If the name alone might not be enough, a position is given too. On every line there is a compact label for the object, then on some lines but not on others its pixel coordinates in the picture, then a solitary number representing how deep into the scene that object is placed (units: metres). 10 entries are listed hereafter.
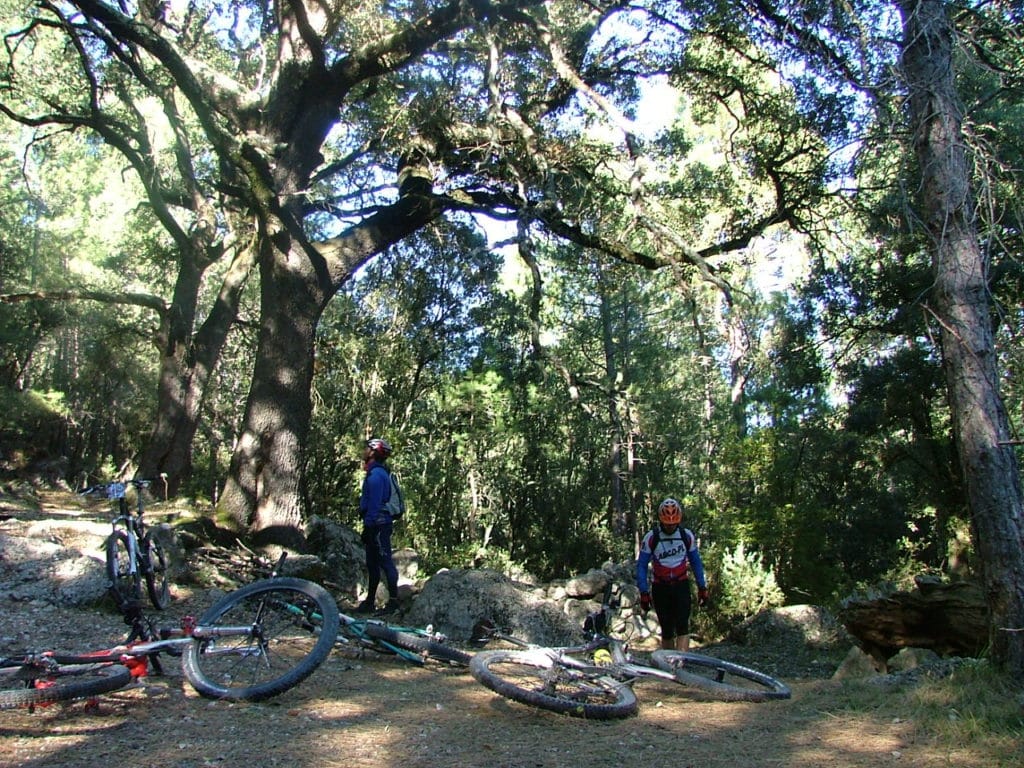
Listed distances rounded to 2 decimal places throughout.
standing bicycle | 5.62
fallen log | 7.80
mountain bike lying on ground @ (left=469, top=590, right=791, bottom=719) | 4.64
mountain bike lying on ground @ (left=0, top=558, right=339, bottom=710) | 3.75
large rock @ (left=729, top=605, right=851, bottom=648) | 10.48
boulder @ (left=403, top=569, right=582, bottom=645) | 7.98
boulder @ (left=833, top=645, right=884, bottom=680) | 7.44
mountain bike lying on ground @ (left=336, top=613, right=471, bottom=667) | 5.78
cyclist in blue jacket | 8.08
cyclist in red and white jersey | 7.38
